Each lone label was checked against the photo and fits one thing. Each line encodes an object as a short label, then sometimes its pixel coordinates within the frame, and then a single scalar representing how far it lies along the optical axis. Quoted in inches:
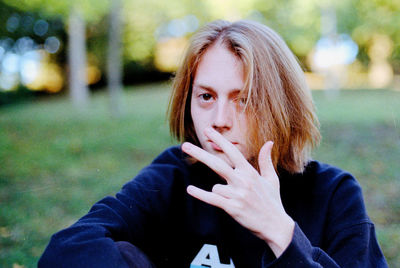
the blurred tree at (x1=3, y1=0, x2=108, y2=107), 249.4
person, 39.3
